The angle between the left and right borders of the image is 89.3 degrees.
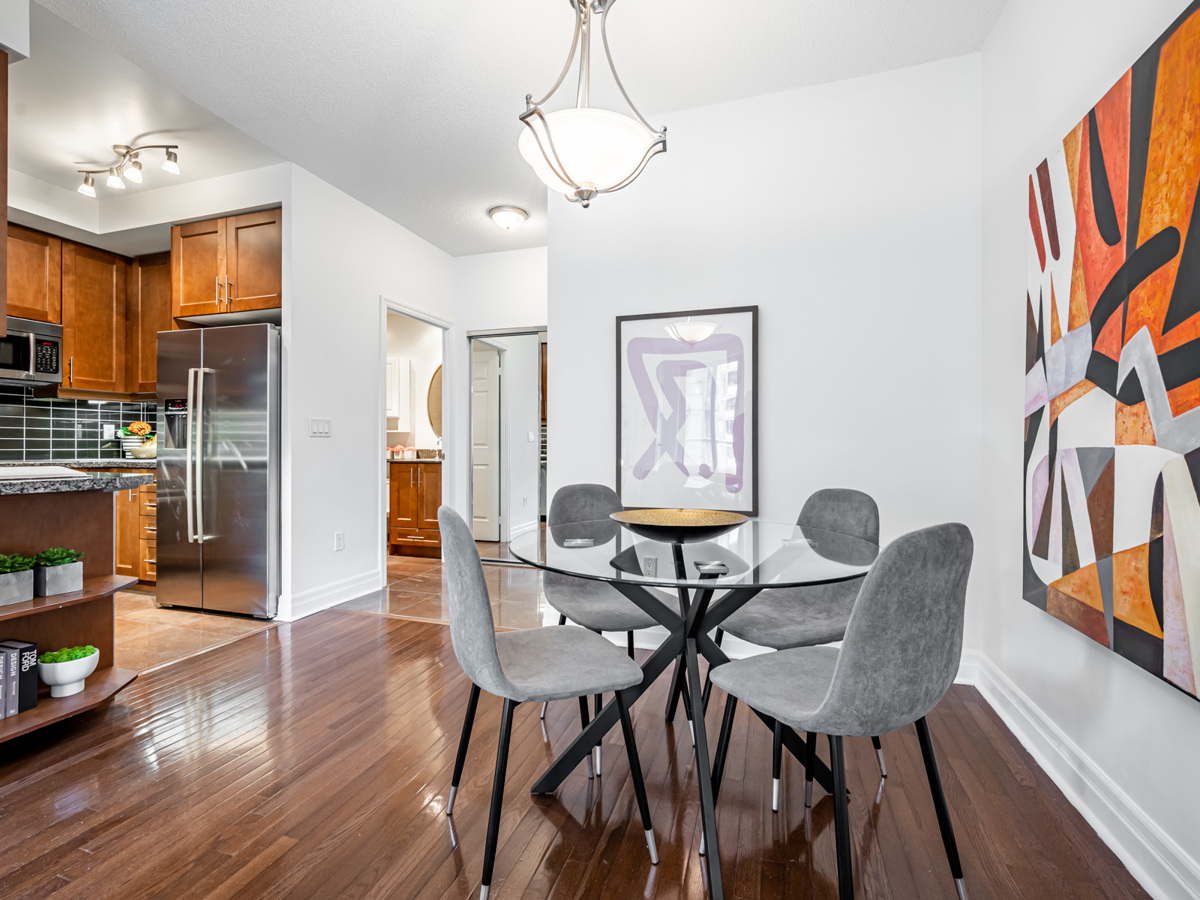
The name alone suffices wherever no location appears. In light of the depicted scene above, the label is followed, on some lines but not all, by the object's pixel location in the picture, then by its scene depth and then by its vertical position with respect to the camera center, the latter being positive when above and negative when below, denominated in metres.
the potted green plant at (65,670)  2.20 -0.83
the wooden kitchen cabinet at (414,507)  5.59 -0.58
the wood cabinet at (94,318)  4.19 +0.90
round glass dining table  1.43 -0.32
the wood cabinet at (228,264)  3.70 +1.13
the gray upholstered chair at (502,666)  1.40 -0.58
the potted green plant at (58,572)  2.22 -0.48
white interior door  6.05 +0.03
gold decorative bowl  1.77 -0.24
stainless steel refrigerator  3.57 -0.15
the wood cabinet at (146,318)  4.50 +0.94
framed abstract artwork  2.96 +0.18
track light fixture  3.48 +1.64
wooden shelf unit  2.07 -0.74
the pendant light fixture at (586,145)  1.80 +0.91
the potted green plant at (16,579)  2.11 -0.48
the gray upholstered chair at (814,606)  1.91 -0.56
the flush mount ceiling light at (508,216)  4.23 +1.62
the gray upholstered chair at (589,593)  2.11 -0.57
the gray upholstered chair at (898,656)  1.20 -0.43
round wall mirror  6.23 +0.44
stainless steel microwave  3.73 +0.57
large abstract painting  1.29 +0.20
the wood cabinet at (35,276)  3.91 +1.11
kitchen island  2.12 -0.53
